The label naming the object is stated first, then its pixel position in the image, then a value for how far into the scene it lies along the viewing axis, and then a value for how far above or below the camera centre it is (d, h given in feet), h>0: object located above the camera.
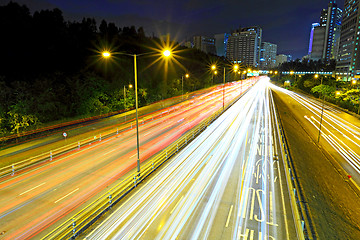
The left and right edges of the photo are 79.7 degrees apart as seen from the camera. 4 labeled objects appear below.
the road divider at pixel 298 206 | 32.82 -21.80
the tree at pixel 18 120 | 83.41 -15.63
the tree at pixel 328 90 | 207.76 -4.34
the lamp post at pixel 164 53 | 44.79 +6.06
